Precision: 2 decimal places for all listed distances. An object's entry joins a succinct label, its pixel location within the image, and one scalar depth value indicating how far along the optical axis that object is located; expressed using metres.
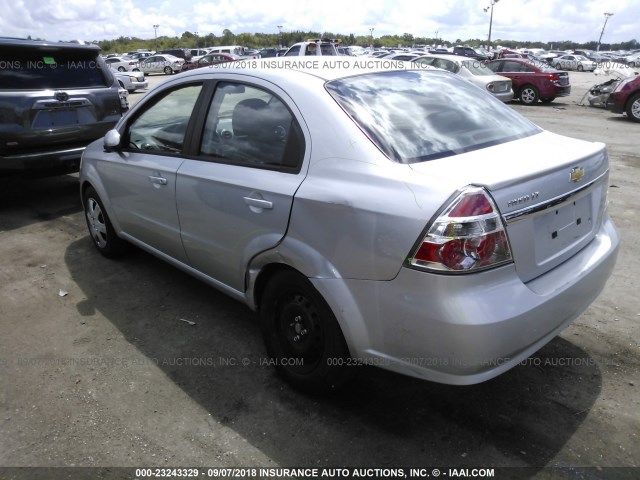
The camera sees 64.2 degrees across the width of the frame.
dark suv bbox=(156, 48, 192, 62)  42.03
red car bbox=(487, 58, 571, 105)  17.34
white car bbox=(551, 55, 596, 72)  42.69
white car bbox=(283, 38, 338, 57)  21.45
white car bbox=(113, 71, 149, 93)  20.53
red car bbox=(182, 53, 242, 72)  31.05
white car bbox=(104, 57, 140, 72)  34.90
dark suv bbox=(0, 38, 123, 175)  5.68
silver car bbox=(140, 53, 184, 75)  37.50
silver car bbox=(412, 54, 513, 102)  14.98
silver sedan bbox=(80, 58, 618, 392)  2.12
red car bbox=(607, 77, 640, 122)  13.12
